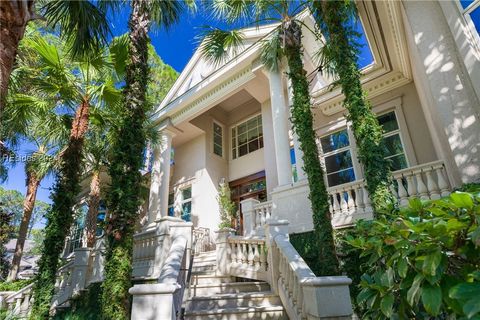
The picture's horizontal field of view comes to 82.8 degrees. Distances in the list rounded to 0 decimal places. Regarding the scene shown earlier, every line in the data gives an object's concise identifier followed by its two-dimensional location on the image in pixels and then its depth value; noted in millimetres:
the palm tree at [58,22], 3057
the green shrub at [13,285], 11280
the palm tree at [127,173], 4301
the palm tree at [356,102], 4402
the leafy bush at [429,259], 1127
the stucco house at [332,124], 5309
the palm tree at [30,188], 11845
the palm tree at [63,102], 6363
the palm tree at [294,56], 5020
